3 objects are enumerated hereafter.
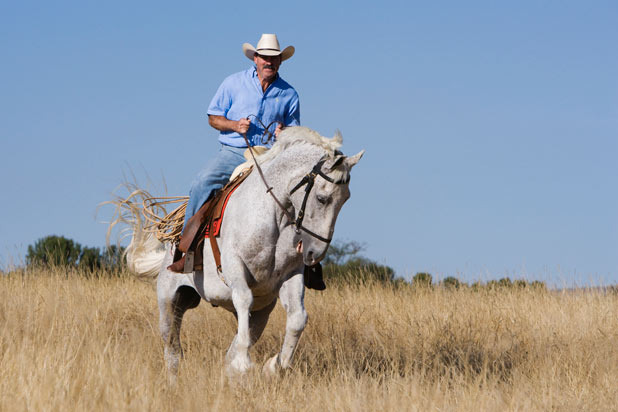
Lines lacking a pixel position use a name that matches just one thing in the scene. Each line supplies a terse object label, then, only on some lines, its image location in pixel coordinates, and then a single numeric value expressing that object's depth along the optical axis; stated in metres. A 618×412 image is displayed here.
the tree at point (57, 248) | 41.44
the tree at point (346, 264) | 36.35
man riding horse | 14.41
